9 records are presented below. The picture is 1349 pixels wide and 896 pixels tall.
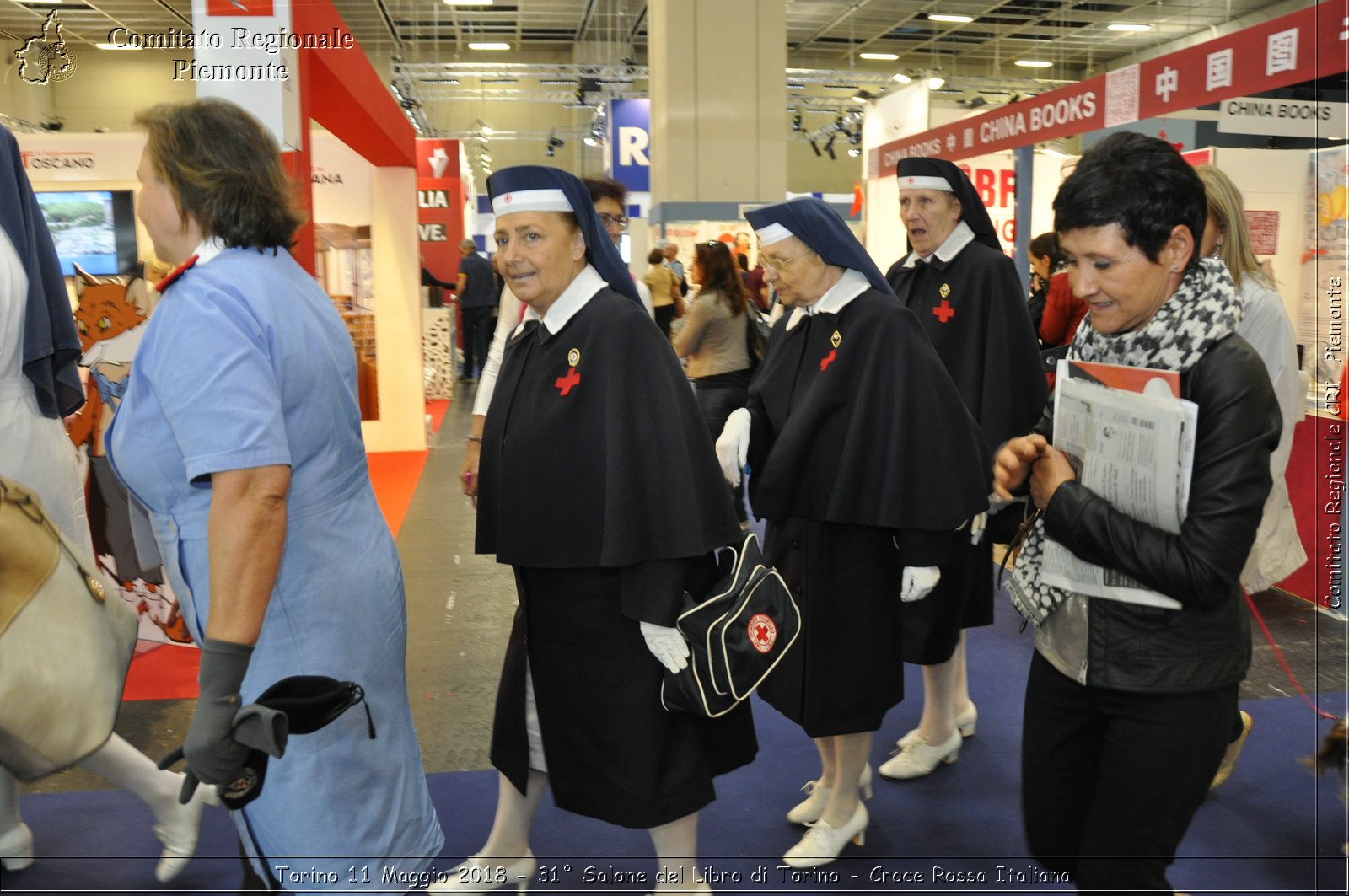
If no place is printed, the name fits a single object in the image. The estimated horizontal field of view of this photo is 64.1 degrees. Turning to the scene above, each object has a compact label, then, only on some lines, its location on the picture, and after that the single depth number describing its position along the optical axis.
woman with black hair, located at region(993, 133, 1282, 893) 1.65
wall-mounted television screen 9.81
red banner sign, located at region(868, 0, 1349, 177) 4.30
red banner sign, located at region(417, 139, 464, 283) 15.22
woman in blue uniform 1.64
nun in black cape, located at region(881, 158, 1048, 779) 3.37
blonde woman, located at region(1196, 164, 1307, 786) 3.01
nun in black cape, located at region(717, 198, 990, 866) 2.65
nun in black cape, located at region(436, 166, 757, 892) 2.21
